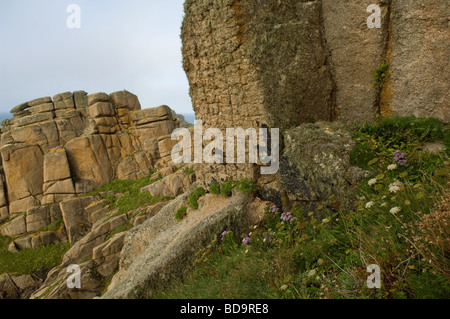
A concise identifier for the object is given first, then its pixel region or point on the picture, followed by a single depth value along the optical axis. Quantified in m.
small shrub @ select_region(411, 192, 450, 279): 2.82
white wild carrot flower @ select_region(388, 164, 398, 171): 4.45
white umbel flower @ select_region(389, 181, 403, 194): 3.91
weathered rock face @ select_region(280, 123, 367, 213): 5.29
